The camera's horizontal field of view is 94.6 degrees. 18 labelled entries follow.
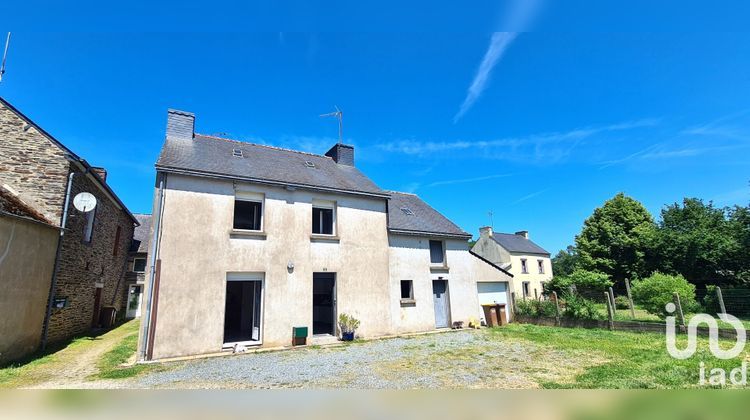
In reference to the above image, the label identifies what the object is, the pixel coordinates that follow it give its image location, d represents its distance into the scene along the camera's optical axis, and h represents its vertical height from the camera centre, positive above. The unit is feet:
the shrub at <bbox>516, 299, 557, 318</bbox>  50.70 -4.20
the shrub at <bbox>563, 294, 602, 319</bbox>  45.19 -3.84
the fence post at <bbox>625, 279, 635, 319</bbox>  49.13 -3.59
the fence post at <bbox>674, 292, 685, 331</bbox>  35.52 -3.52
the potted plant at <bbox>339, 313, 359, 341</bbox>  40.27 -4.69
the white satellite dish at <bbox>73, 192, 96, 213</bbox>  39.35 +10.33
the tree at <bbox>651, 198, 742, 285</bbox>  75.31 +7.20
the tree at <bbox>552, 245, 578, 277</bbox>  195.14 +9.76
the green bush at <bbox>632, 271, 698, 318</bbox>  39.16 -1.85
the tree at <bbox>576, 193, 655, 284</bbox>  95.40 +11.10
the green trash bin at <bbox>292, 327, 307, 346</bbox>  36.78 -5.13
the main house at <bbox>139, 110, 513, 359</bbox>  32.89 +3.66
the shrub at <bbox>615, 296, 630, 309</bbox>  72.17 -5.15
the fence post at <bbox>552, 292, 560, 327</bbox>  48.62 -4.61
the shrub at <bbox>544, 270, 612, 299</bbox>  89.81 -0.67
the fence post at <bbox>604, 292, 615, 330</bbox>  41.50 -4.34
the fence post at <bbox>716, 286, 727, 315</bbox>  39.17 -2.87
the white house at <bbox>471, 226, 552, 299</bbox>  114.32 +7.86
